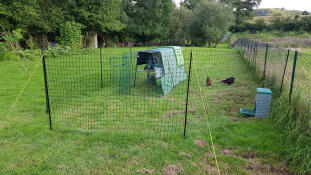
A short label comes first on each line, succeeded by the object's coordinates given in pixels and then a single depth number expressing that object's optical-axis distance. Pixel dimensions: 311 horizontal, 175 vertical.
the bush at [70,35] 18.22
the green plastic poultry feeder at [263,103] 4.81
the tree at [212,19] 31.14
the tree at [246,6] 53.59
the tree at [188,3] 56.27
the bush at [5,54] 13.11
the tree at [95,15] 21.19
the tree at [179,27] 37.22
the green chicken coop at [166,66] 7.22
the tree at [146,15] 30.19
